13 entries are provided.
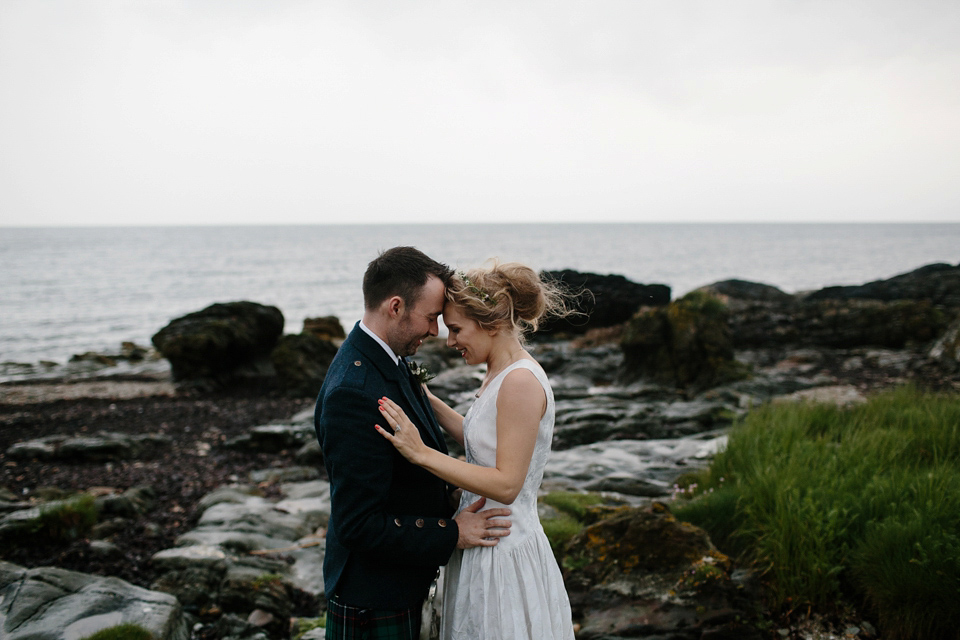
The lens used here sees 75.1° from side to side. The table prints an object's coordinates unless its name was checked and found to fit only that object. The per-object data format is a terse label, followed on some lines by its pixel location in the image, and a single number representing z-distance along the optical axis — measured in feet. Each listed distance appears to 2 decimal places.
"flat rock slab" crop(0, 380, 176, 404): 56.65
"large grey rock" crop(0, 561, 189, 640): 13.78
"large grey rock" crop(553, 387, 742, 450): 34.42
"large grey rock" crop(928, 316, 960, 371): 44.01
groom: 9.12
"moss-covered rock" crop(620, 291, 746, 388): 45.93
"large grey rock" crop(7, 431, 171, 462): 35.70
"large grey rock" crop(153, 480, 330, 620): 18.97
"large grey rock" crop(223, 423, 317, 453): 38.81
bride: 9.89
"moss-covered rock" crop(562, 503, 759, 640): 13.98
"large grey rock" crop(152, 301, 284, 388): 56.80
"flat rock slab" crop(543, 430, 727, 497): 25.68
